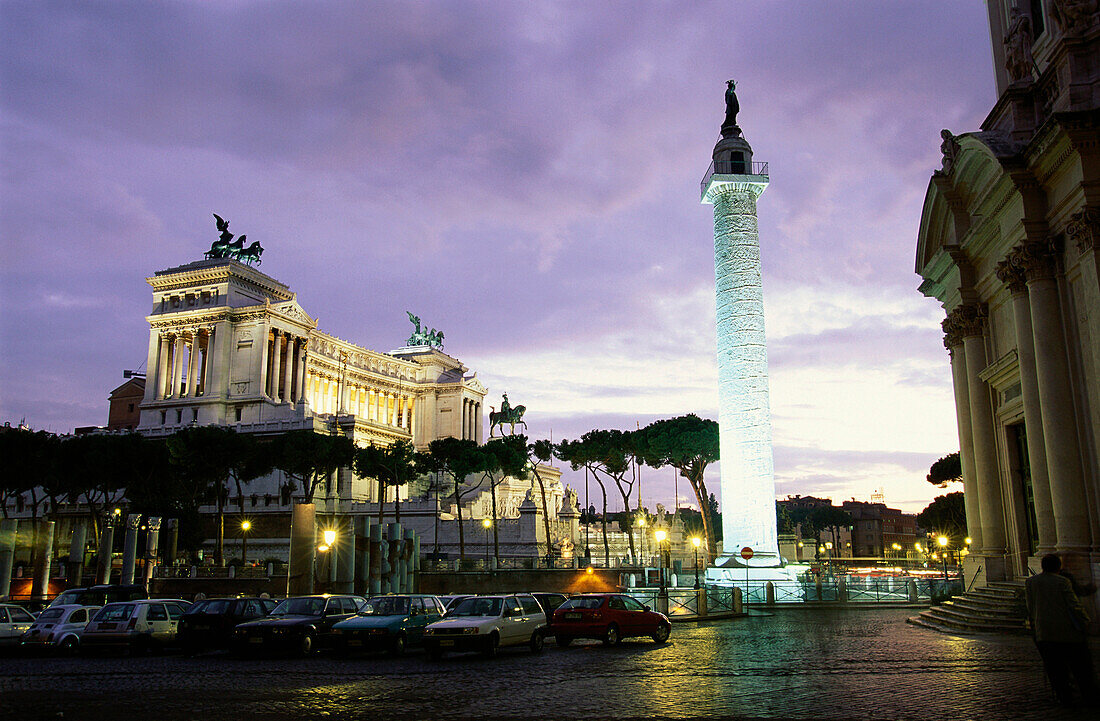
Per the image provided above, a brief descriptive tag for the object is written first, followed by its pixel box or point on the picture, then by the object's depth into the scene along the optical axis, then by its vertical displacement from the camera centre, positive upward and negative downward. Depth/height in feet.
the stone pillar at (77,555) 136.56 +0.19
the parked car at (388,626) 64.13 -5.15
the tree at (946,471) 211.82 +18.41
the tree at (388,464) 217.15 +21.54
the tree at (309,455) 198.49 +21.79
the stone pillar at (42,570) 129.59 -1.93
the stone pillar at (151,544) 126.00 +1.66
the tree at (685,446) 205.05 +23.74
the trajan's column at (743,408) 134.62 +21.11
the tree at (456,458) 216.13 +22.99
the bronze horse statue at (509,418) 345.70 +51.07
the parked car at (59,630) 70.85 -5.76
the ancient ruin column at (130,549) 129.66 +0.97
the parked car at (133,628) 69.77 -5.60
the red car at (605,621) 68.44 -5.21
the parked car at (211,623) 69.26 -5.16
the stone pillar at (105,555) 134.96 +0.16
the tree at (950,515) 227.20 +8.56
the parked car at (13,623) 74.33 -5.49
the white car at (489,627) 59.77 -4.98
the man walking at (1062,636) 33.99 -3.30
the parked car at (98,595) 88.13 -3.82
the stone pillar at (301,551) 94.32 +0.35
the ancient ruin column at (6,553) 122.21 +0.52
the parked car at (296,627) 64.80 -5.20
